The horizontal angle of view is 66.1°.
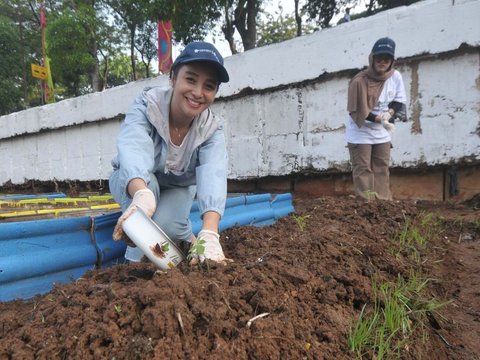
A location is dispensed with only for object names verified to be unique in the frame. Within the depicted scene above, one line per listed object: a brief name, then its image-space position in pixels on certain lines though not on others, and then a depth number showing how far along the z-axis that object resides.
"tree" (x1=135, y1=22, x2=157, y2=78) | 14.88
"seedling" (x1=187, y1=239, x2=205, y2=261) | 1.33
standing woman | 3.23
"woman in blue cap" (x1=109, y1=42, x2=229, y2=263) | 1.58
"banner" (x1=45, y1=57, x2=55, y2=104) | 10.57
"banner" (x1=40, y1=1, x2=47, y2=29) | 11.14
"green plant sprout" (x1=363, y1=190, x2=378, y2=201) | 2.99
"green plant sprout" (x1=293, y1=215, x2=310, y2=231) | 2.37
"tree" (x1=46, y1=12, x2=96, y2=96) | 12.34
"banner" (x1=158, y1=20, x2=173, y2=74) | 8.79
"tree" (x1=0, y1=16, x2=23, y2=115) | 18.03
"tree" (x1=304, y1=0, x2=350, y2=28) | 11.91
